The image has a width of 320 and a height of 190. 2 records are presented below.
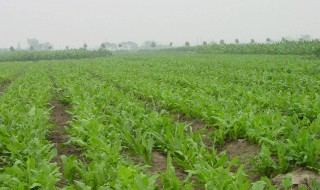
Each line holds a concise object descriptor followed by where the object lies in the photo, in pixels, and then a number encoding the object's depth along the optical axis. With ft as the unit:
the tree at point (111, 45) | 491.63
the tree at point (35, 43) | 511.40
